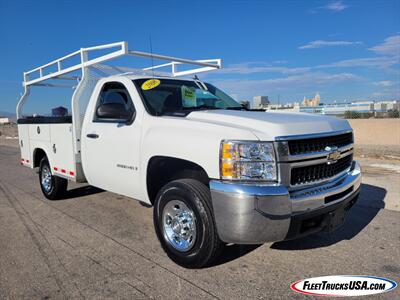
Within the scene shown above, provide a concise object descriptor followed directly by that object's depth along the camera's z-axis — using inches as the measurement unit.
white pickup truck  115.9
